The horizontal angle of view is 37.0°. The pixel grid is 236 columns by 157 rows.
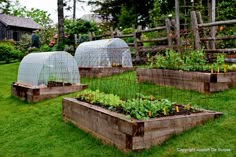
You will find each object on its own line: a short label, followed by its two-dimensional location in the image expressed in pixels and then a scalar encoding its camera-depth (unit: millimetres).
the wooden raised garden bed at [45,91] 8172
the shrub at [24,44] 23842
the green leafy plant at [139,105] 4340
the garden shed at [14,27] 34969
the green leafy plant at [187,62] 6633
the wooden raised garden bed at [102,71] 10742
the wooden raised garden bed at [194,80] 6074
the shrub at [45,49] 18203
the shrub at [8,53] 20750
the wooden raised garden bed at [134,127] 4047
